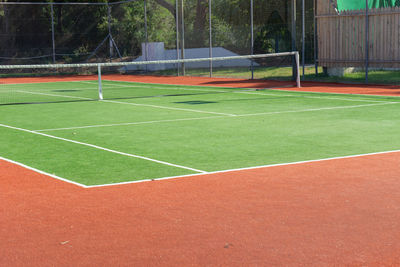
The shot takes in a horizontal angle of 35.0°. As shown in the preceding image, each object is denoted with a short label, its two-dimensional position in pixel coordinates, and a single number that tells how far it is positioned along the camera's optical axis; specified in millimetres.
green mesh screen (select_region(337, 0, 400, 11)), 22891
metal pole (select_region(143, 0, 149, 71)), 33144
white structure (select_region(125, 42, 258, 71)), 34562
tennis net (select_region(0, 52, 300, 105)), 21172
